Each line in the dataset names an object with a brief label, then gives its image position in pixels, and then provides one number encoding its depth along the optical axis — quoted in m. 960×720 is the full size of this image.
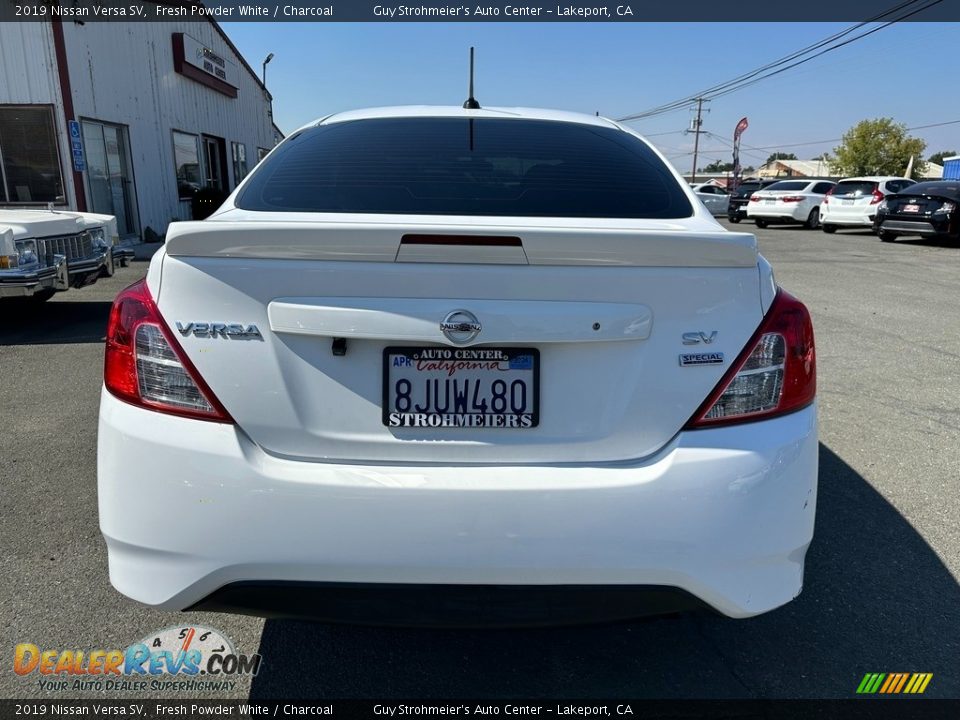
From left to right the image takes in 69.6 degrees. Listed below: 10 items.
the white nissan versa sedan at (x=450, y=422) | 1.62
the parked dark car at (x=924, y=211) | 15.42
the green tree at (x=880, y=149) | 69.00
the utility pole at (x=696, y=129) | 70.06
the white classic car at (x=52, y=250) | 6.03
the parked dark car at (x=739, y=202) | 24.11
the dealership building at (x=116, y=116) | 11.95
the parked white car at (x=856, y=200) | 19.16
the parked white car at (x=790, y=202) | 21.36
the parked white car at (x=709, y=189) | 26.18
